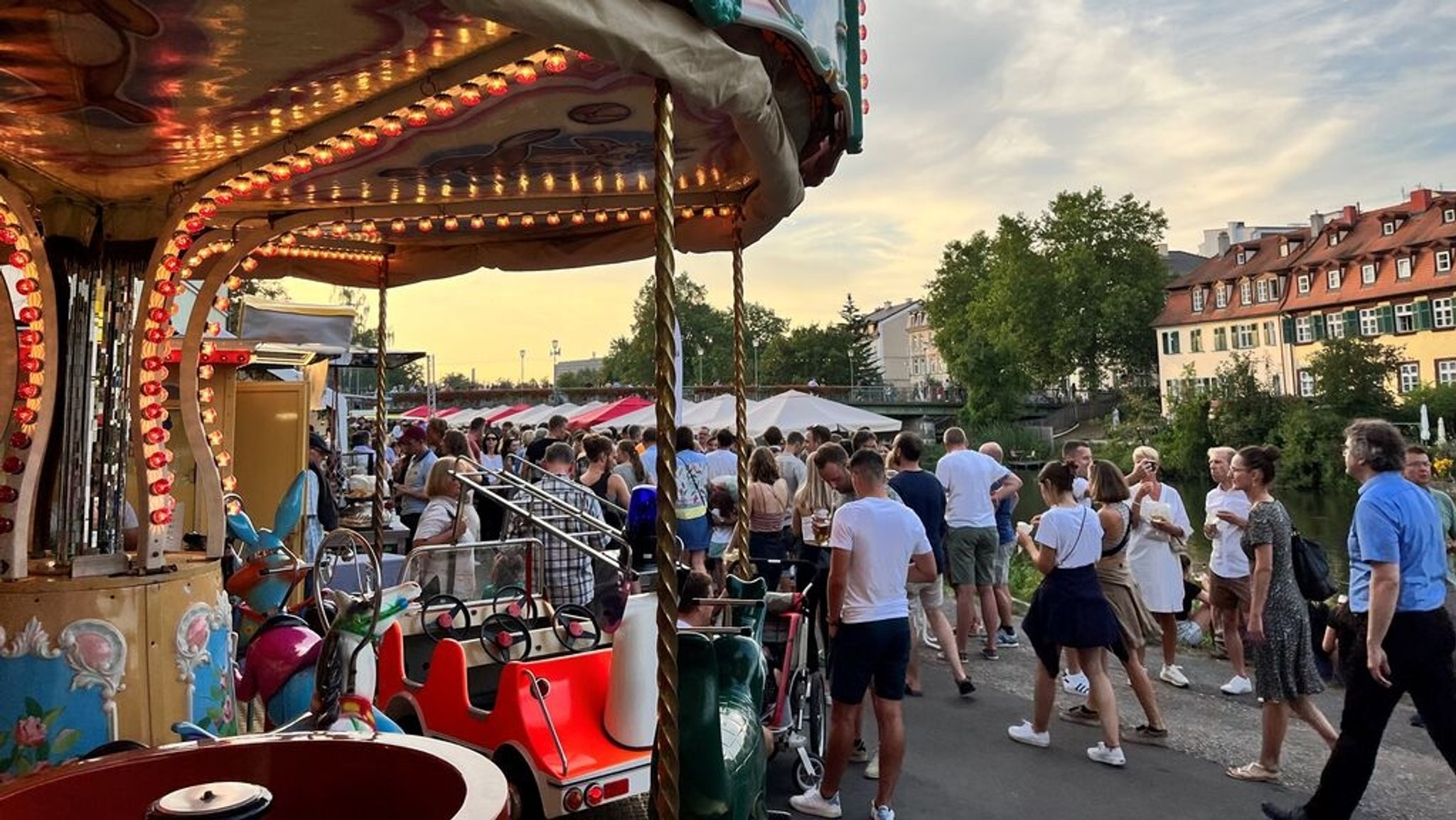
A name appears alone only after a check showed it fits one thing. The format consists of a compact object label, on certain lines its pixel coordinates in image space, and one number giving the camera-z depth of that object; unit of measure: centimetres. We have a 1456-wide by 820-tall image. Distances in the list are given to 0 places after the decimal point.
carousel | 249
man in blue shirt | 387
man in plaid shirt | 573
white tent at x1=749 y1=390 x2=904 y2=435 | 1708
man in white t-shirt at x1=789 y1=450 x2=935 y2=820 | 436
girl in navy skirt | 517
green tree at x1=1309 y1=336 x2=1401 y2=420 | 3453
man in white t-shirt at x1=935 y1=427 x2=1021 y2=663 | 736
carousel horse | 277
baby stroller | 496
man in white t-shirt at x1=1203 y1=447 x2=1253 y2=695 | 603
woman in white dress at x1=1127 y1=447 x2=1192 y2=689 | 673
